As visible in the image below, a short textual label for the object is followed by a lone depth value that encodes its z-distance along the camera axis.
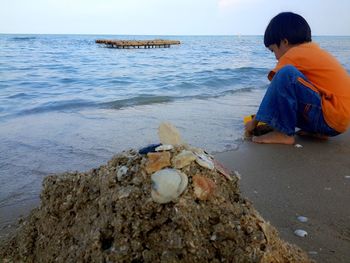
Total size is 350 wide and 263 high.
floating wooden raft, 38.56
